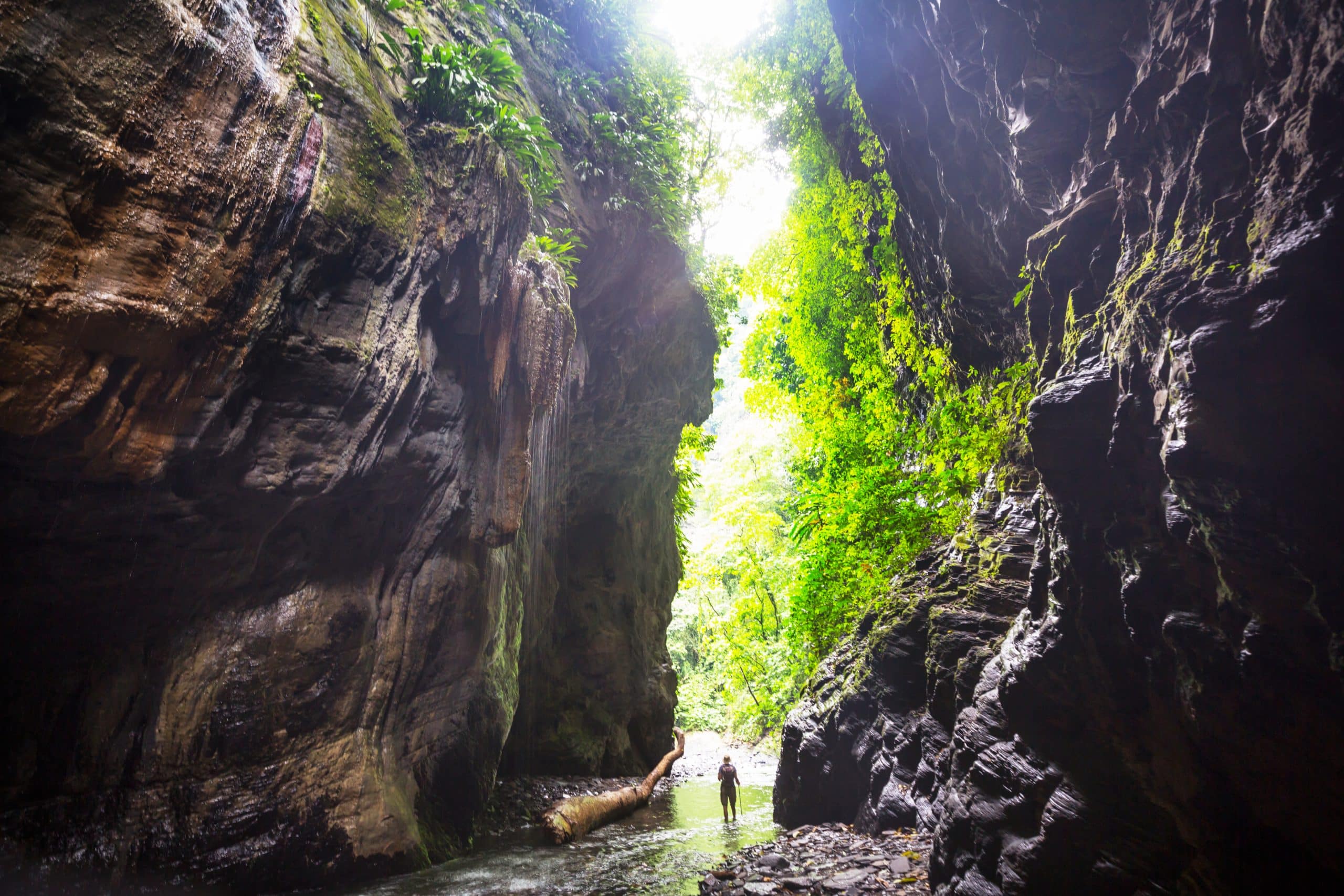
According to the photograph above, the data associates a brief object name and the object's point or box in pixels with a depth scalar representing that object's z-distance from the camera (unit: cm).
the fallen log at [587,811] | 920
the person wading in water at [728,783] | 1109
